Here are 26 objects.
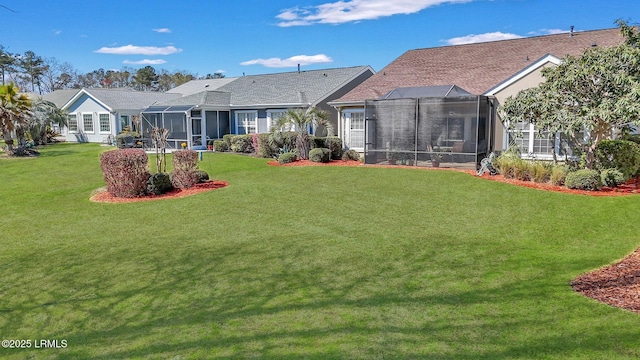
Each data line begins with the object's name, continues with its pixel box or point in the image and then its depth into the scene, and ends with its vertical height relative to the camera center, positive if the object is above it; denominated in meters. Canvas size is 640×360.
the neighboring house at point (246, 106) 25.33 +2.18
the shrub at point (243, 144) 24.38 -0.17
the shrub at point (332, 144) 20.47 -0.16
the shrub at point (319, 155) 19.12 -0.64
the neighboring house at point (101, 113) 31.52 +2.18
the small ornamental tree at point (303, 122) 19.66 +0.89
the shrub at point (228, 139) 25.42 +0.14
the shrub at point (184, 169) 13.53 -0.89
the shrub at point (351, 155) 20.27 -0.69
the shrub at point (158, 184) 12.86 -1.30
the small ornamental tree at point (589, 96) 11.44 +1.29
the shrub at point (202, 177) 14.13 -1.20
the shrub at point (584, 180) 12.06 -1.16
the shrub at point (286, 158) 19.20 -0.78
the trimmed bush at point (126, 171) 12.36 -0.87
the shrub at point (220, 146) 25.50 -0.29
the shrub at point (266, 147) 21.75 -0.33
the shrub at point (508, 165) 13.98 -0.83
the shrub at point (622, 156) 13.25 -0.52
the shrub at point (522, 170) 13.53 -0.98
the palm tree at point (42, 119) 28.03 +1.59
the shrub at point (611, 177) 12.46 -1.11
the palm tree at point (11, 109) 22.12 +1.76
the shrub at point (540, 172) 13.20 -1.01
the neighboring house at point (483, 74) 16.73 +3.17
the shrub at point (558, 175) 12.73 -1.07
